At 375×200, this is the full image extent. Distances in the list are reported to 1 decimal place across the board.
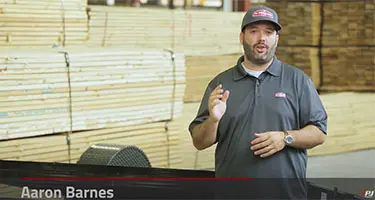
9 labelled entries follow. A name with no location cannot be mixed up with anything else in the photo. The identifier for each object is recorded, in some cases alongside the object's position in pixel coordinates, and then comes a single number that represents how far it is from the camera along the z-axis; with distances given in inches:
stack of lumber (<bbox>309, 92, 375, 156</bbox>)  355.9
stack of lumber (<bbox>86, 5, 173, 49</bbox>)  289.1
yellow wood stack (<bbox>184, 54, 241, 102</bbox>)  331.9
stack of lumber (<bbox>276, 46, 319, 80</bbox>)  370.0
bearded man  138.7
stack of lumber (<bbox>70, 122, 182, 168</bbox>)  258.2
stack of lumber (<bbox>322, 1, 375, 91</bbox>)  359.3
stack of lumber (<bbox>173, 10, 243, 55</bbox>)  325.4
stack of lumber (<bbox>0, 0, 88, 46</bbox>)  252.7
